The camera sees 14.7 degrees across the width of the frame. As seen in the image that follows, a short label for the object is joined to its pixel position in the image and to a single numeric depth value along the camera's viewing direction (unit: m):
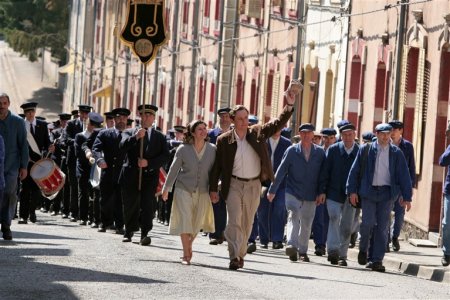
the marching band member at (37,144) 29.50
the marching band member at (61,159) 34.03
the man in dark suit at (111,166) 28.00
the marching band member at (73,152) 32.84
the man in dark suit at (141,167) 24.59
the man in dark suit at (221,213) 26.83
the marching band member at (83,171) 30.72
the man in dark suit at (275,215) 26.45
